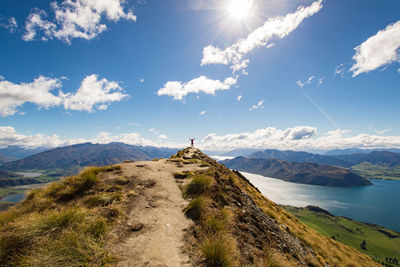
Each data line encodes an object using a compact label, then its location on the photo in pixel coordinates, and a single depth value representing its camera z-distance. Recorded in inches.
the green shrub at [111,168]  625.3
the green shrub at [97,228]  289.9
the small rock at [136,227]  331.6
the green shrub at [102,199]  397.7
